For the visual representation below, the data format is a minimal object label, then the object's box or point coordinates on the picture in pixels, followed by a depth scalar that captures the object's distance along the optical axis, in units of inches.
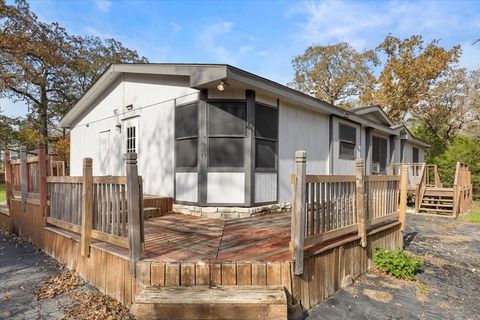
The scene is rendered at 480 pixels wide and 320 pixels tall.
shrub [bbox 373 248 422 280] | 171.6
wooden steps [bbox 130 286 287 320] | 99.5
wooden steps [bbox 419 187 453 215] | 434.3
